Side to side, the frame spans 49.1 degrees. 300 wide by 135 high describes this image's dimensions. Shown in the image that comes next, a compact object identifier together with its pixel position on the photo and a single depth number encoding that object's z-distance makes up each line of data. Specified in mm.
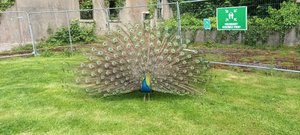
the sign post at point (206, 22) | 10192
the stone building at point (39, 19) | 15188
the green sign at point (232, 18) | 8375
